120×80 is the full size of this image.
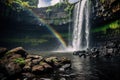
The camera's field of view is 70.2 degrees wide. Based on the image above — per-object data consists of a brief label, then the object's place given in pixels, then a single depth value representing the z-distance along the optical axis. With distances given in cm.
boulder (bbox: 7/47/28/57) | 834
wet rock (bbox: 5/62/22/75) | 655
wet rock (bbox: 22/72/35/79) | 640
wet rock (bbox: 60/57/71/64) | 858
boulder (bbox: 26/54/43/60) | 820
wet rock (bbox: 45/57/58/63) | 806
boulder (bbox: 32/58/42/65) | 760
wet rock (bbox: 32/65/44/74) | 680
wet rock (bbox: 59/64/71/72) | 761
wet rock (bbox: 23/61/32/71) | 693
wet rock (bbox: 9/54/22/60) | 776
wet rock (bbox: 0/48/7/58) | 813
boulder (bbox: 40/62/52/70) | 722
